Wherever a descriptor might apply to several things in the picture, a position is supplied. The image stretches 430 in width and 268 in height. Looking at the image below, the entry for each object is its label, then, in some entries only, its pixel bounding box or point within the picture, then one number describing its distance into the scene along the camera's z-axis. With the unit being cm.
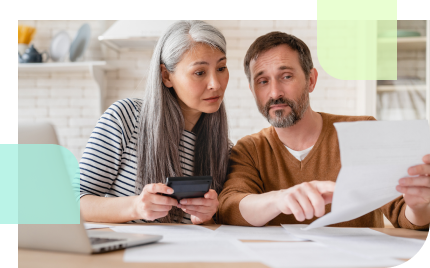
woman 140
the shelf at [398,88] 292
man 149
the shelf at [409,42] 291
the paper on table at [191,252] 70
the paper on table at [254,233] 94
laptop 67
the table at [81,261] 66
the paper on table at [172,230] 95
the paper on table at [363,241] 77
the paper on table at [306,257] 68
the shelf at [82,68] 294
